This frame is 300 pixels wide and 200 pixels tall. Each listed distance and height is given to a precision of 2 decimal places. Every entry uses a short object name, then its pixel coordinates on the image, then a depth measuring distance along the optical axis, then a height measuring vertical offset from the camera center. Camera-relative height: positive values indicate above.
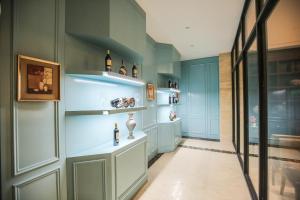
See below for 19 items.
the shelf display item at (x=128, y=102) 2.89 +0.00
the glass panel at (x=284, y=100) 1.37 +0.01
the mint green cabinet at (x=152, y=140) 4.32 -1.06
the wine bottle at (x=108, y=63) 2.42 +0.57
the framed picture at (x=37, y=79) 1.44 +0.22
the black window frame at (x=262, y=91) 1.92 +0.12
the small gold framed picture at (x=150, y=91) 4.23 +0.28
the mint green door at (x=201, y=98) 6.50 +0.14
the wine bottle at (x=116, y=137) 2.44 -0.52
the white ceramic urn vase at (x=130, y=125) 2.88 -0.40
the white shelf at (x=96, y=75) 1.97 +0.34
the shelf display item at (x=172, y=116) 5.48 -0.48
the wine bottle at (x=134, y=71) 3.33 +0.62
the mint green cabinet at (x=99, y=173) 1.97 -0.90
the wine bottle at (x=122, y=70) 2.84 +0.55
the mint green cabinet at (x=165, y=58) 4.97 +1.32
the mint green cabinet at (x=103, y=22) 2.01 +1.04
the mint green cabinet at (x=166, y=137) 4.94 -1.07
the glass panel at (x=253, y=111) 2.49 -0.17
